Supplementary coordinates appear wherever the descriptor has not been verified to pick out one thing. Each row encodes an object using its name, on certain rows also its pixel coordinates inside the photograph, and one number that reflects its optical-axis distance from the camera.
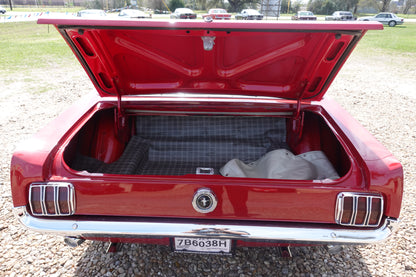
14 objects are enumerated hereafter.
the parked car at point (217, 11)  25.79
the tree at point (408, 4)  40.33
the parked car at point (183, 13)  23.52
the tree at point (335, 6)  40.50
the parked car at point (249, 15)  25.11
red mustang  1.58
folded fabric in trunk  2.11
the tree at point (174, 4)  40.50
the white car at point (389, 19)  24.42
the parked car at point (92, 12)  19.42
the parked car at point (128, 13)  23.02
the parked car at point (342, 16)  25.92
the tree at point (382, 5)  39.41
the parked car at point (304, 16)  24.59
